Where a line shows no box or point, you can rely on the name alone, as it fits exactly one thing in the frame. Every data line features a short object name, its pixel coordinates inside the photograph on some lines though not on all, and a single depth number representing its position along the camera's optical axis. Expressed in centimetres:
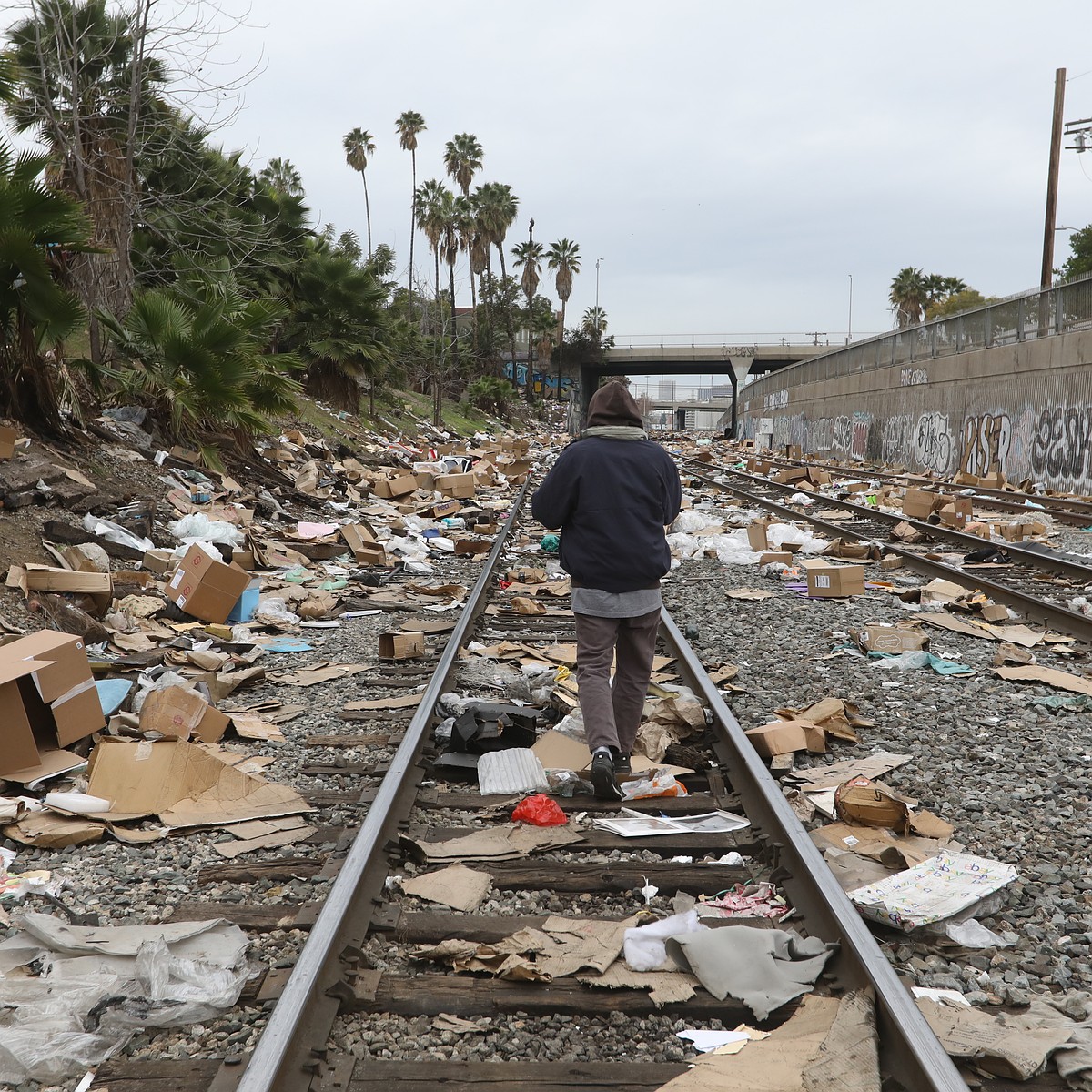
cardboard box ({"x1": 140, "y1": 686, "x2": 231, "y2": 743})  557
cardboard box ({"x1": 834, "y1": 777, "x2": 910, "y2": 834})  437
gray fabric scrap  305
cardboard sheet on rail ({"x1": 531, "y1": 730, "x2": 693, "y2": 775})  519
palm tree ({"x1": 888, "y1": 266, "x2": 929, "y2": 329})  7938
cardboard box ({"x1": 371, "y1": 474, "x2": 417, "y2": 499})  1764
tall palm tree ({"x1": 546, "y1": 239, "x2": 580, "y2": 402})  10219
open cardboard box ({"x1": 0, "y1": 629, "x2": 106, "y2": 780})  489
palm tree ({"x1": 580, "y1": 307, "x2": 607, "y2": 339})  11806
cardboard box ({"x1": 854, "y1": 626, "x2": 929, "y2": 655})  770
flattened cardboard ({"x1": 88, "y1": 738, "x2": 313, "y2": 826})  464
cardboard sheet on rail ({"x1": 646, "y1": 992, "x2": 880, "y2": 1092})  262
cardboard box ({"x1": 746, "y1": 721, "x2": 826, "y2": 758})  539
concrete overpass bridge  7688
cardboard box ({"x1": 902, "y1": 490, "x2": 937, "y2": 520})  1634
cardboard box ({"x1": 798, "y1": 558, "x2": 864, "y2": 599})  1009
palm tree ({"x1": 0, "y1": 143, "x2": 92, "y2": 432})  998
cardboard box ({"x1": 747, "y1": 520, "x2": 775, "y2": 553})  1309
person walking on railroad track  482
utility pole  3028
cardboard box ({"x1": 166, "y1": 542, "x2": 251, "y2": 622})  828
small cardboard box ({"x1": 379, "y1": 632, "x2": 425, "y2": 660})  760
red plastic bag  446
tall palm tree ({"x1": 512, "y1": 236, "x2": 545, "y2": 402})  9594
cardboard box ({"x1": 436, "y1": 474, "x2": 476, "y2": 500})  1877
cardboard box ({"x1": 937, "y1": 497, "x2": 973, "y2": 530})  1470
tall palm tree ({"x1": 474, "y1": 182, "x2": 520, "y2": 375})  7525
